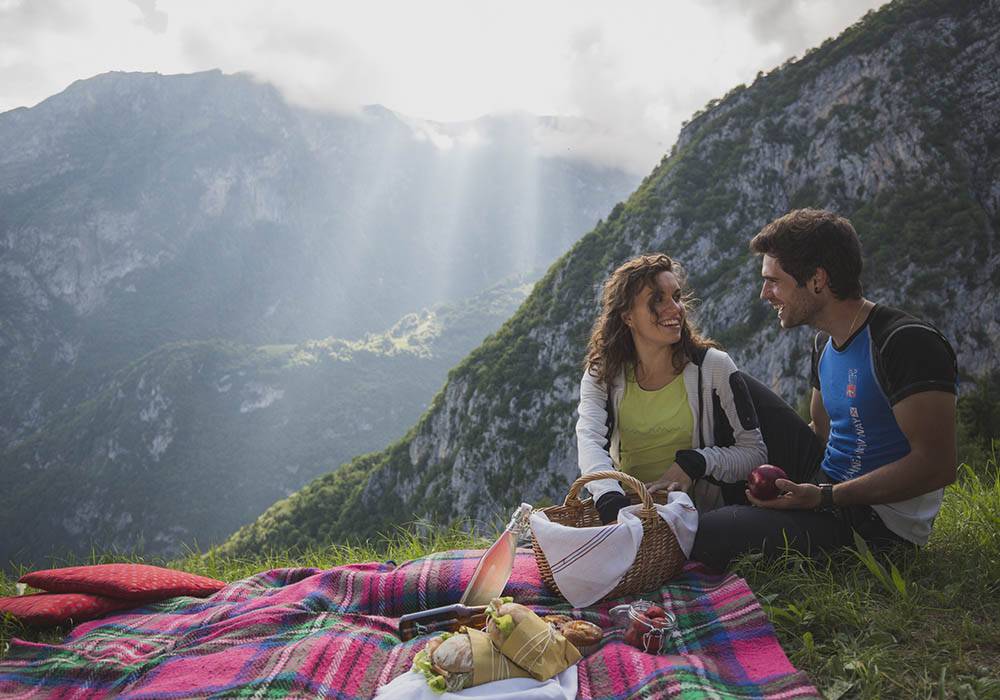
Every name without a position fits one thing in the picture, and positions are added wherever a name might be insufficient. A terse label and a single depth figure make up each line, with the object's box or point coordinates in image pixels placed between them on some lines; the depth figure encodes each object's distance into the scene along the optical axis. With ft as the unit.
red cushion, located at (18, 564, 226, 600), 11.22
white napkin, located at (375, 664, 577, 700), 6.77
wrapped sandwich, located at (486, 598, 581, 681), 7.14
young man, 9.23
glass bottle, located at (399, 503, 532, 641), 9.14
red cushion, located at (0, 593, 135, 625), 10.68
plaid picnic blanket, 7.50
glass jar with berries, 8.21
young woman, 11.35
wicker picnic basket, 9.56
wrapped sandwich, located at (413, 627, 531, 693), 6.89
